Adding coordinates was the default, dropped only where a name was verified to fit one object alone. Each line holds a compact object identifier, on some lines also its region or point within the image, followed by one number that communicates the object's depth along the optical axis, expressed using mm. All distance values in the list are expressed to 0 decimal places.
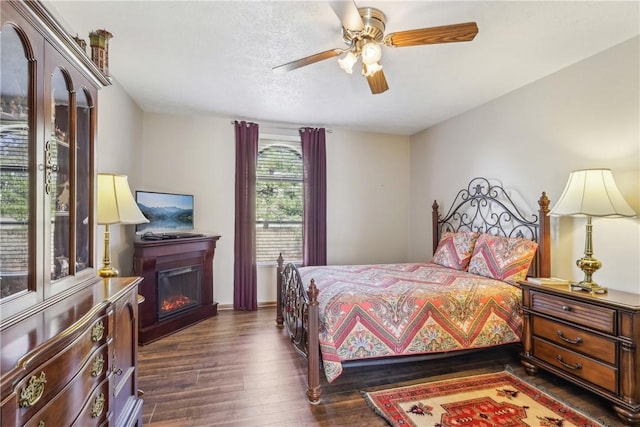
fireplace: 3189
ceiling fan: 1685
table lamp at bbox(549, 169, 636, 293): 2160
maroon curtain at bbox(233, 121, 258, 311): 4188
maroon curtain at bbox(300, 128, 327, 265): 4418
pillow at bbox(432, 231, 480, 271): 3410
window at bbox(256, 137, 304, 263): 4496
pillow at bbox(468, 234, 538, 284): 2809
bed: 2221
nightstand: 1902
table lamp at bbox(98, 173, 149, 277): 1986
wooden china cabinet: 912
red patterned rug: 1941
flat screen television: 3475
